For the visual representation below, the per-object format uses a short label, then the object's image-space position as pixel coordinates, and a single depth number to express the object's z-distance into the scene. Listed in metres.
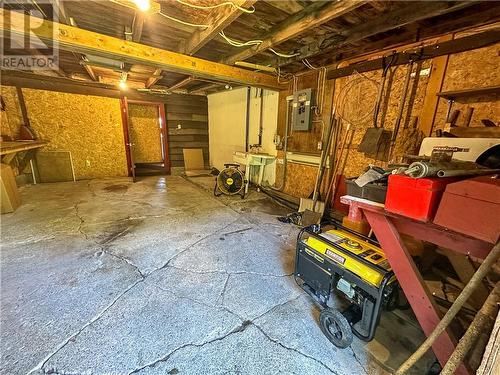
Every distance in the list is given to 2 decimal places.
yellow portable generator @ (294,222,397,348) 1.26
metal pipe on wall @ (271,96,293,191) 3.98
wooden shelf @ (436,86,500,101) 1.82
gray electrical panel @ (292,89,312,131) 3.49
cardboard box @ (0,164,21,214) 3.21
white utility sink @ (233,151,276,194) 4.33
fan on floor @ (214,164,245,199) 4.29
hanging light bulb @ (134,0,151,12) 1.79
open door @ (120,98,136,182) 5.59
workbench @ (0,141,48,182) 3.41
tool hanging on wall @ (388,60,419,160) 2.45
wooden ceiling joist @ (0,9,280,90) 2.04
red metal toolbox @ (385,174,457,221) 0.90
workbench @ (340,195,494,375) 0.99
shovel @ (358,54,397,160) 2.65
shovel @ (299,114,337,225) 3.17
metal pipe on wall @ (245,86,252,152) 4.92
